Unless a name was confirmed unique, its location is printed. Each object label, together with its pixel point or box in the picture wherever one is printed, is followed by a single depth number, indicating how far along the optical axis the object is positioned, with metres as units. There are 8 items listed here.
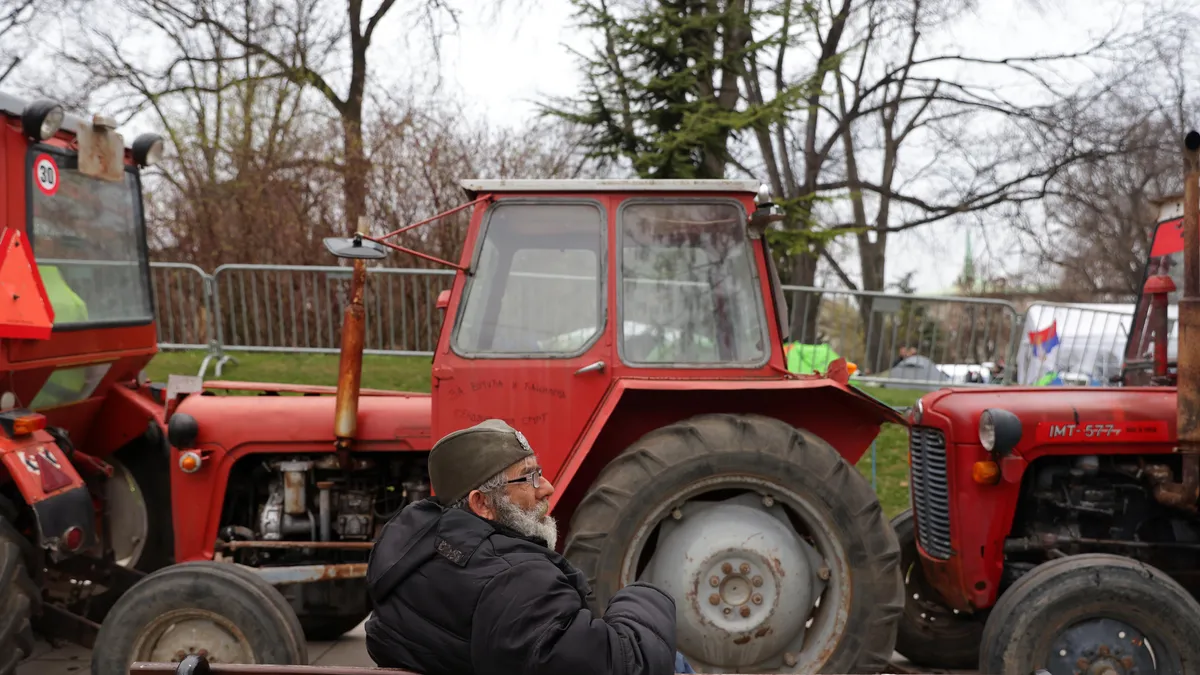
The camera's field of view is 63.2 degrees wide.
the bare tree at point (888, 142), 19.25
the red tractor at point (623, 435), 3.79
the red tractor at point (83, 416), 3.82
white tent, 10.30
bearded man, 2.06
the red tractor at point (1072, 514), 3.66
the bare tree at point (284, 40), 14.98
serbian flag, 11.78
